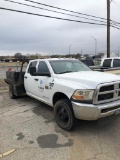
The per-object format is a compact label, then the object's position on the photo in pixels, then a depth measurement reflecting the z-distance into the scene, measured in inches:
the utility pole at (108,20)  434.8
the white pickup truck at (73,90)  104.3
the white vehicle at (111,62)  307.4
